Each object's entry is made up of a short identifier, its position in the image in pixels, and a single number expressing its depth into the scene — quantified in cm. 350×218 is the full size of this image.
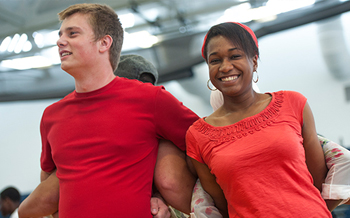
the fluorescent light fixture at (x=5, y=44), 516
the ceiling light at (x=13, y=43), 517
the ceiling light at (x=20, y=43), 509
